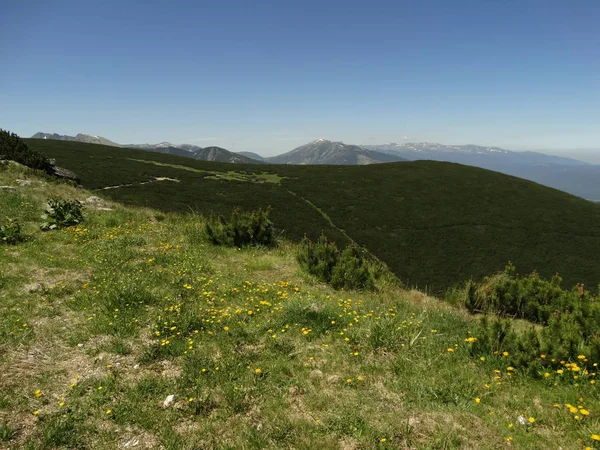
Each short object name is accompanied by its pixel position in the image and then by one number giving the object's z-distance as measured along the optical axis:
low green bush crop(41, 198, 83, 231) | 14.55
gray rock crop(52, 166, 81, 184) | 35.69
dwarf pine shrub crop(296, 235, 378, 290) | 10.87
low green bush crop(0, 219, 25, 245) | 12.22
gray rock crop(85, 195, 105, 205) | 20.17
